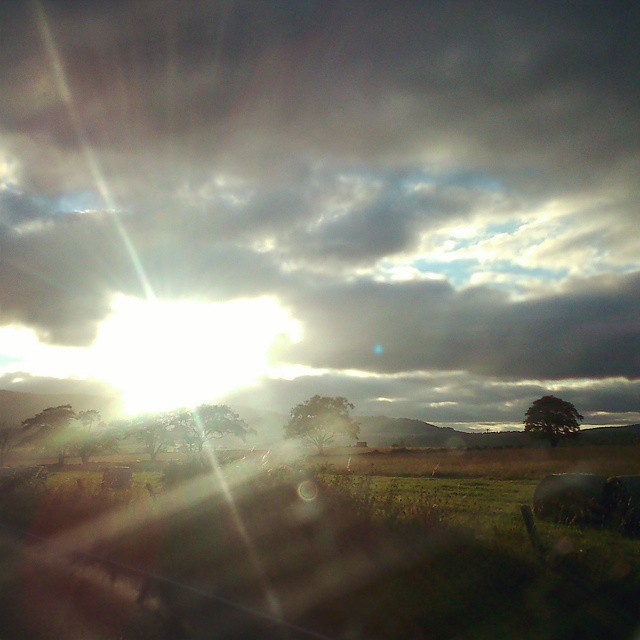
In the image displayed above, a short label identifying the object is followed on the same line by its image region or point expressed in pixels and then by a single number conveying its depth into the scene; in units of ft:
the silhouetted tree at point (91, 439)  240.53
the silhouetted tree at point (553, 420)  263.90
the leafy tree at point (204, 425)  161.68
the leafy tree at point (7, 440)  311.47
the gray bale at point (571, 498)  63.31
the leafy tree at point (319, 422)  326.24
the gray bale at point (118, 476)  125.18
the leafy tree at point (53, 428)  278.26
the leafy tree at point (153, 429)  164.66
